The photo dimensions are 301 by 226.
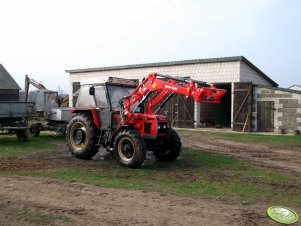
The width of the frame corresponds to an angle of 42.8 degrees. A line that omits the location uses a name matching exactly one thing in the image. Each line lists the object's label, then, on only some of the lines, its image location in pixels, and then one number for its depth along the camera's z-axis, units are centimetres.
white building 2275
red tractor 991
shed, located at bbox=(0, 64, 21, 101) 3541
